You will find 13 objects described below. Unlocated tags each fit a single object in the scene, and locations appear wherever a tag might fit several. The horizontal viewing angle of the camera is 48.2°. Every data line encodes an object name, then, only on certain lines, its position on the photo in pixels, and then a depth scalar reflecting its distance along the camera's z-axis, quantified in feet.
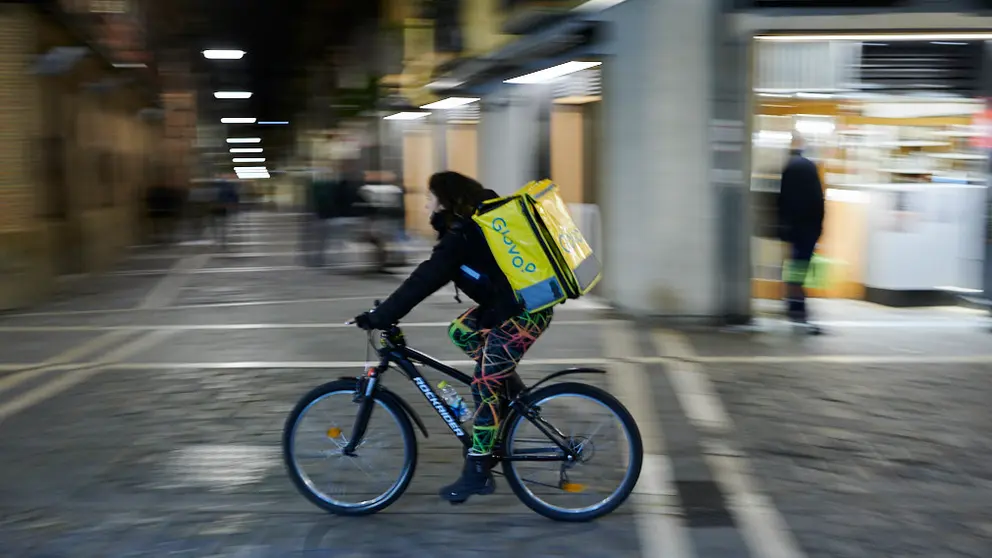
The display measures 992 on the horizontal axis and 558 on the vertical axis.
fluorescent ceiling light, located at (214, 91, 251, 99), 166.71
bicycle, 16.71
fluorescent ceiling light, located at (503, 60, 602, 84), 41.33
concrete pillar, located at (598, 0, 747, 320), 35.58
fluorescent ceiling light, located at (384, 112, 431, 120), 74.18
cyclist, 16.15
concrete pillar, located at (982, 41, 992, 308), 35.63
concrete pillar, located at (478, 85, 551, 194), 48.73
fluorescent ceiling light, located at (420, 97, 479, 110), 61.80
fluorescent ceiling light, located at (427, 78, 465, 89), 60.13
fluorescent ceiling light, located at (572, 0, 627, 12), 37.77
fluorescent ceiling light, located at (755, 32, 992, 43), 35.09
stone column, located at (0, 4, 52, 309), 45.47
